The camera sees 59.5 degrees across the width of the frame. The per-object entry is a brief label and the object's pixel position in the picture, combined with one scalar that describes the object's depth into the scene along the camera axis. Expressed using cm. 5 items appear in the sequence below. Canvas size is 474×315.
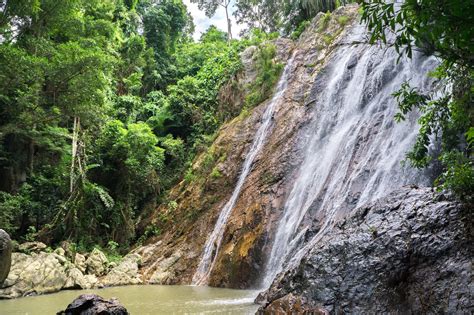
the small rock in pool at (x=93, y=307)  544
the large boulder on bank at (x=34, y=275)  1025
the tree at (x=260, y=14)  3390
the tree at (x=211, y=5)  3651
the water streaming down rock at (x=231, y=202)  1257
